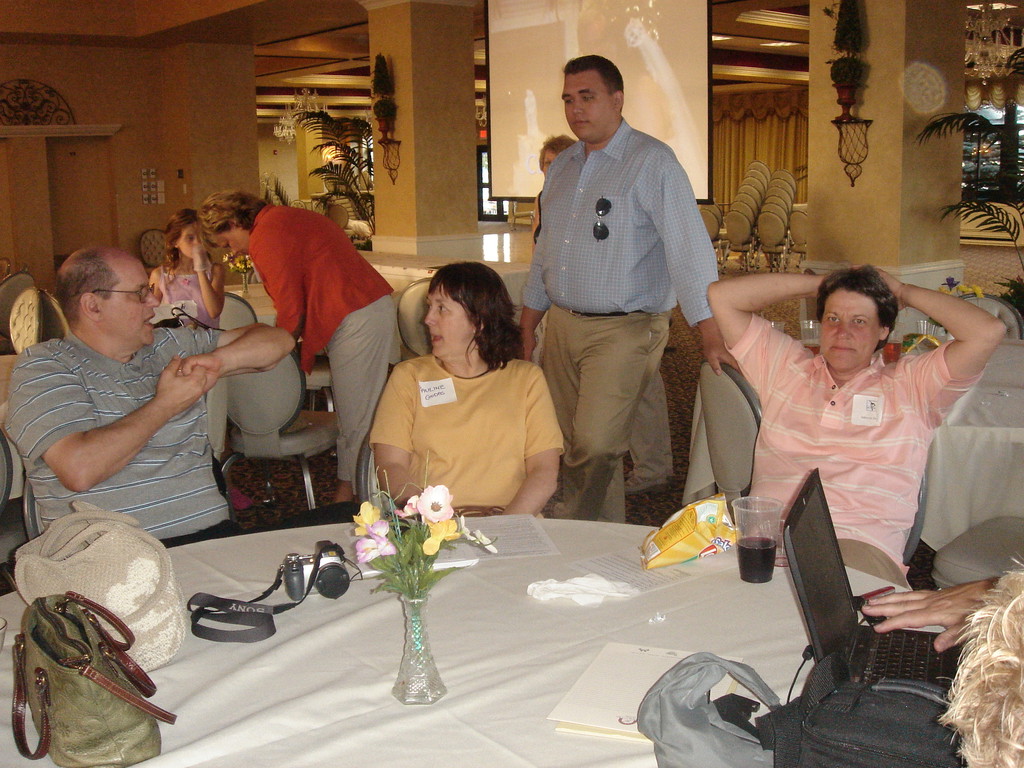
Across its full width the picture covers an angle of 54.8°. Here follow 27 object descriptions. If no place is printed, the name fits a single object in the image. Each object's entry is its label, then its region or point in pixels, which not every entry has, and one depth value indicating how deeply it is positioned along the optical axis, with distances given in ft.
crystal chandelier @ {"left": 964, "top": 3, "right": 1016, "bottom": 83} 30.32
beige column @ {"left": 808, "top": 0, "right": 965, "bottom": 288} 20.22
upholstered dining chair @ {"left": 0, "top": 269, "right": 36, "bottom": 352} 21.54
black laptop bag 3.25
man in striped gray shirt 7.30
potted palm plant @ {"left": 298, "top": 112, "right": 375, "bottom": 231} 36.22
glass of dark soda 5.80
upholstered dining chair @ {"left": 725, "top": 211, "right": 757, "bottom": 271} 46.68
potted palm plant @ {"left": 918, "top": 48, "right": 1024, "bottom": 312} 20.29
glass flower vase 4.52
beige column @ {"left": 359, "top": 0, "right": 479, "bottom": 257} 27.35
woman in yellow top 8.30
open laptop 4.37
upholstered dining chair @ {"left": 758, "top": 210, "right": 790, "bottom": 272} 43.04
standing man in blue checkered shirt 11.45
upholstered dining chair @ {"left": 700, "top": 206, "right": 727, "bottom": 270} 47.09
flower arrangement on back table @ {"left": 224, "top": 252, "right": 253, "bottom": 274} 19.21
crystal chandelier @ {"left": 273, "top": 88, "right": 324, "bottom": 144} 55.52
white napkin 5.63
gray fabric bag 3.70
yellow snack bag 6.06
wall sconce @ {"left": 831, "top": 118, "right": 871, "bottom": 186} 21.08
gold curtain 68.18
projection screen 20.62
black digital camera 5.69
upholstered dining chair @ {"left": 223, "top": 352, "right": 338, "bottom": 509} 12.57
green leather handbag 4.01
